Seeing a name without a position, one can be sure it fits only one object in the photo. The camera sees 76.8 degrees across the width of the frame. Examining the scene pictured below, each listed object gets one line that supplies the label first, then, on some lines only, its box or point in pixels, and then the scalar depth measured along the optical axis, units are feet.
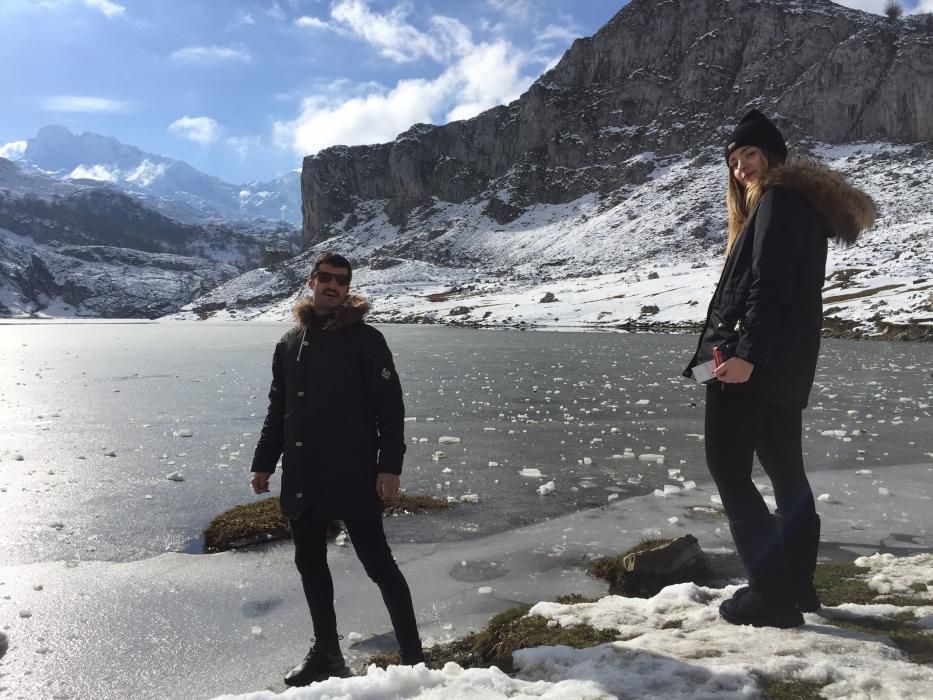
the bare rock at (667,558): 17.81
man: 13.71
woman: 12.00
